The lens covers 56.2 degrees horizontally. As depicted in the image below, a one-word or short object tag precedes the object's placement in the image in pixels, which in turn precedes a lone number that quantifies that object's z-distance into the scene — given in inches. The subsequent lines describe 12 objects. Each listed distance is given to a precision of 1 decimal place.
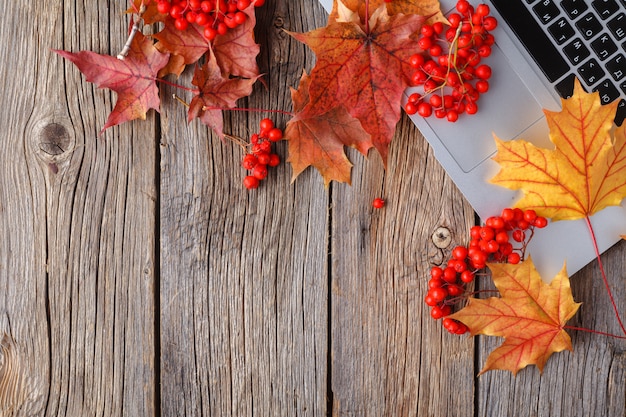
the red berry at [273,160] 39.4
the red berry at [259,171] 39.1
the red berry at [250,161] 38.7
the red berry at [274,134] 38.9
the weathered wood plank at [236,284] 40.5
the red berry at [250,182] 39.3
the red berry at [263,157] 38.8
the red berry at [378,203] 39.4
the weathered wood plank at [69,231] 40.6
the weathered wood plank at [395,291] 40.1
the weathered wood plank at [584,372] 39.7
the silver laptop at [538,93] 35.1
